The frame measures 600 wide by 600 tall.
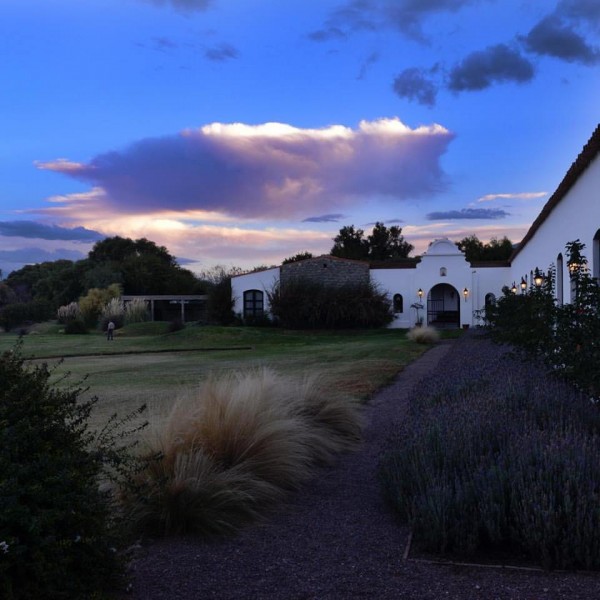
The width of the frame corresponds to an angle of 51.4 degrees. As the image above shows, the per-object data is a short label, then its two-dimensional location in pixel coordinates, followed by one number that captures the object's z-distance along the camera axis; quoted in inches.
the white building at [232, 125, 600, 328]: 1343.5
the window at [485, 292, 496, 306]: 1293.1
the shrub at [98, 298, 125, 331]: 1510.8
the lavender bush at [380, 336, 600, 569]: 135.4
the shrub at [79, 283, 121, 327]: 1635.1
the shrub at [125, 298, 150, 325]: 1544.0
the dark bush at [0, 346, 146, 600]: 97.7
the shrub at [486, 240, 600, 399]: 247.6
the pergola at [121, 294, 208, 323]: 1723.7
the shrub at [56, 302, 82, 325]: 1689.7
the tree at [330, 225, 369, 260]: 2469.2
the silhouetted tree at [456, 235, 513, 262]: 2257.6
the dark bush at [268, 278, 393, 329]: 1305.4
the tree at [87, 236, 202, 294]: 2112.5
